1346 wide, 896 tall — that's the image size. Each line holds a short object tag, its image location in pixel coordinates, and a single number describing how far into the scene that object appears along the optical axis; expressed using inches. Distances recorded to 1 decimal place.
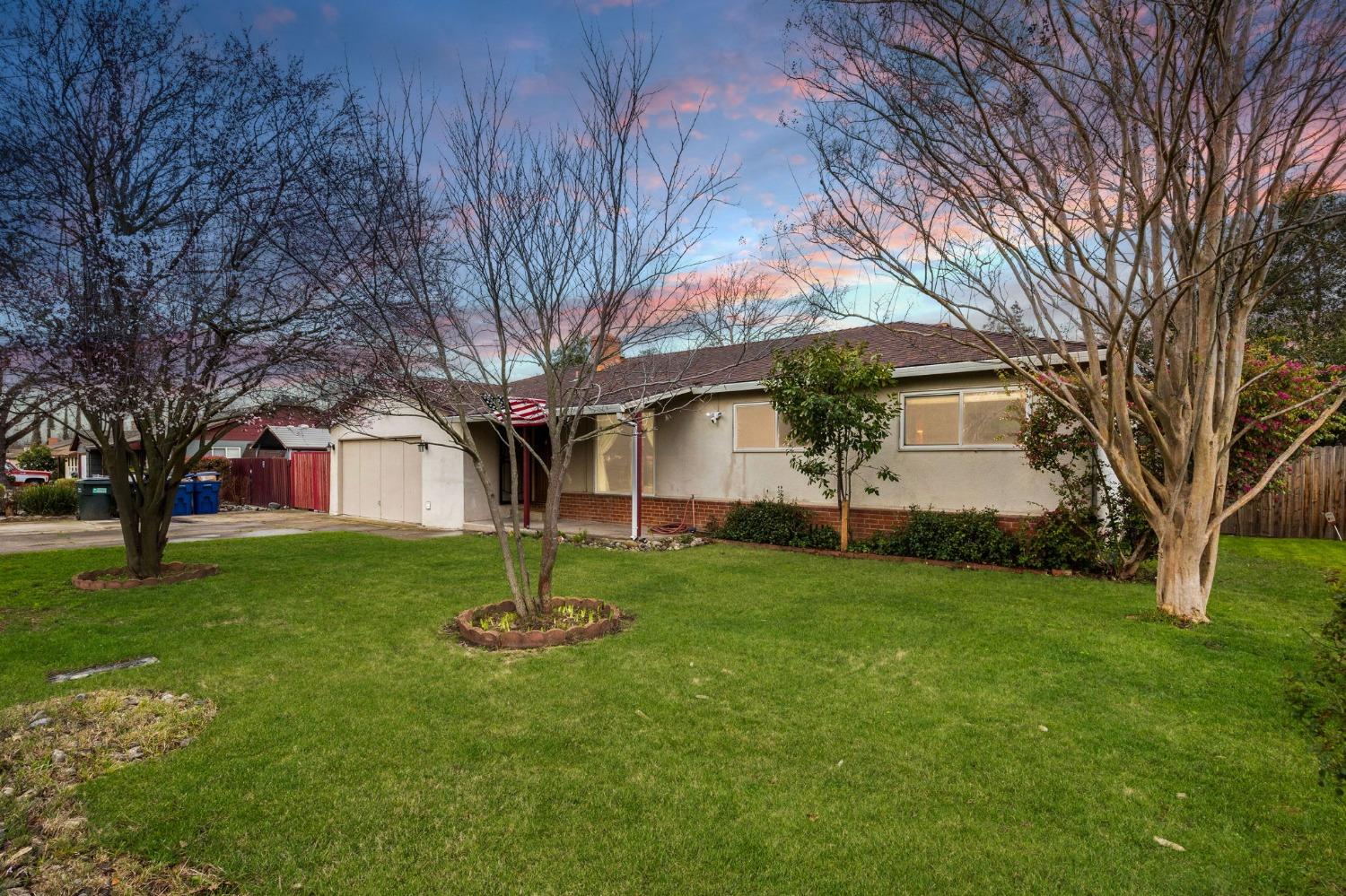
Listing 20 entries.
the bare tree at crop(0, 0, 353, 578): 307.6
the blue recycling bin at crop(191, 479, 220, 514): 780.6
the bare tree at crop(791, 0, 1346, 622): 218.4
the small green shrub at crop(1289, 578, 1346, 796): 95.9
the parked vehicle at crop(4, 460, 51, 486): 1078.4
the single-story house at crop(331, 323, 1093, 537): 416.2
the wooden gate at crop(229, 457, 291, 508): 863.7
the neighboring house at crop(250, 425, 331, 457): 1062.4
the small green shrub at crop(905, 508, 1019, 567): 392.5
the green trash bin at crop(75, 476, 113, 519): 702.5
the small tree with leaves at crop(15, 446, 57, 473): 1255.5
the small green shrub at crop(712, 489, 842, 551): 466.5
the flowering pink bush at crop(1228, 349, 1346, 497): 311.1
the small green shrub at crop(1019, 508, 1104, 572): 366.0
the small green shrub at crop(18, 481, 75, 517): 751.1
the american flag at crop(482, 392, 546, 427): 522.6
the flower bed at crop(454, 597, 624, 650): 241.1
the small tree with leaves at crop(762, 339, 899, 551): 412.5
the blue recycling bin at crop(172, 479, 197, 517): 772.6
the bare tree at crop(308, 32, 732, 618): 240.7
